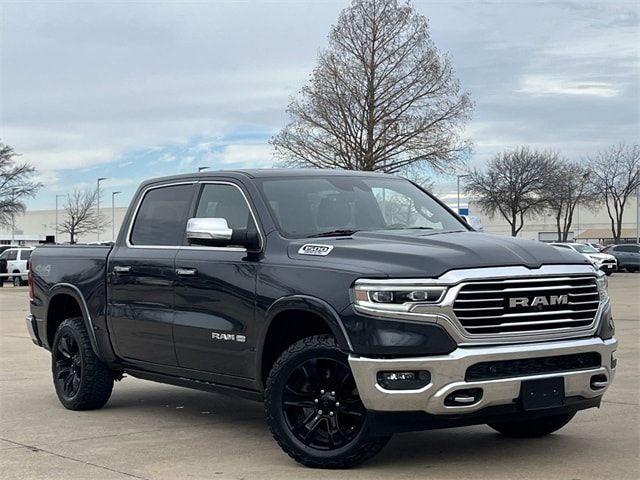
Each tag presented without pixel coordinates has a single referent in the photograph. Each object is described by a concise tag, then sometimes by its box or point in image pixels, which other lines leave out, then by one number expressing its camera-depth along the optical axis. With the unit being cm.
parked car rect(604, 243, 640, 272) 5378
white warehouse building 10750
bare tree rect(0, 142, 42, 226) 6544
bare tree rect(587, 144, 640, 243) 7800
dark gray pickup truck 578
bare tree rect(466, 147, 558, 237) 6781
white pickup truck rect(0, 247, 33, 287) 4272
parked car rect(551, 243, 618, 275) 4572
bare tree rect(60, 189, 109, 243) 8269
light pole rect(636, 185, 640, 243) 7778
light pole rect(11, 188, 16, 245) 6575
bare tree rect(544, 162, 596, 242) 6962
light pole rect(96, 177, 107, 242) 7902
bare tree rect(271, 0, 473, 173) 4350
